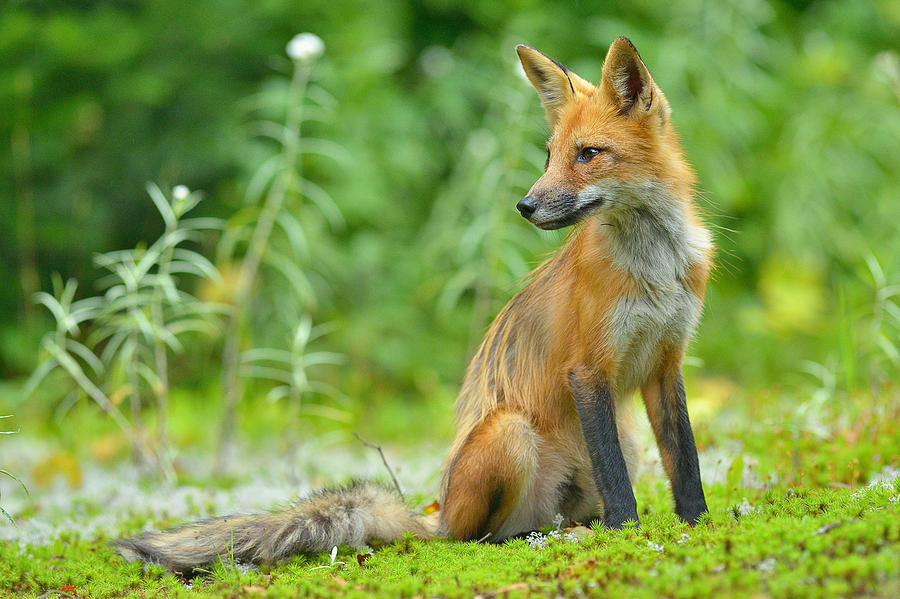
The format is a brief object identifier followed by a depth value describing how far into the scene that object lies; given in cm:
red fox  800
